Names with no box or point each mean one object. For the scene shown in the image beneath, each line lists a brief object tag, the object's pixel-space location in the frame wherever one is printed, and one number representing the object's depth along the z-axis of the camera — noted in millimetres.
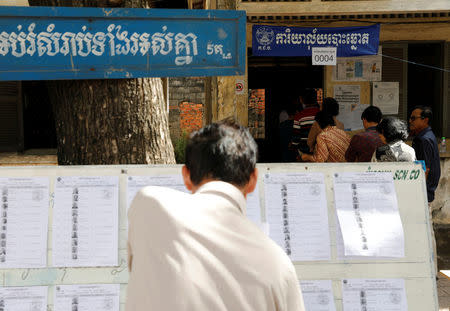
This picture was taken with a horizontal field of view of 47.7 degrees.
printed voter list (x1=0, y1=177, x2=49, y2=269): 2312
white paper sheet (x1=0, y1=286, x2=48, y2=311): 2275
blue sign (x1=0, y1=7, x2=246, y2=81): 2498
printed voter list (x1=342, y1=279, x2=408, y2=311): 2357
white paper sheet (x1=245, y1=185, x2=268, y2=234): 2404
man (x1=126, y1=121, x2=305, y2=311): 1340
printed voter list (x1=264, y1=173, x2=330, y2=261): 2396
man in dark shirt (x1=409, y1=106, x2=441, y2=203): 5438
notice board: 2305
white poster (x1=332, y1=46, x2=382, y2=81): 8484
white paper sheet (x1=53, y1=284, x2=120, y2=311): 2279
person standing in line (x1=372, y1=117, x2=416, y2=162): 4676
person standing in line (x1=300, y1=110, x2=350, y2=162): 5461
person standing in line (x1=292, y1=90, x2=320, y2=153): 6791
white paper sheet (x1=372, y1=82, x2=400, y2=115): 8531
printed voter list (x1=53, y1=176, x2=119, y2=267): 2318
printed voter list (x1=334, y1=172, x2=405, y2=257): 2406
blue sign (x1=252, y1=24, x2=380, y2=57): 7336
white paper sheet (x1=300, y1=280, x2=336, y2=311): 2334
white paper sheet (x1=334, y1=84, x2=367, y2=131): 8445
